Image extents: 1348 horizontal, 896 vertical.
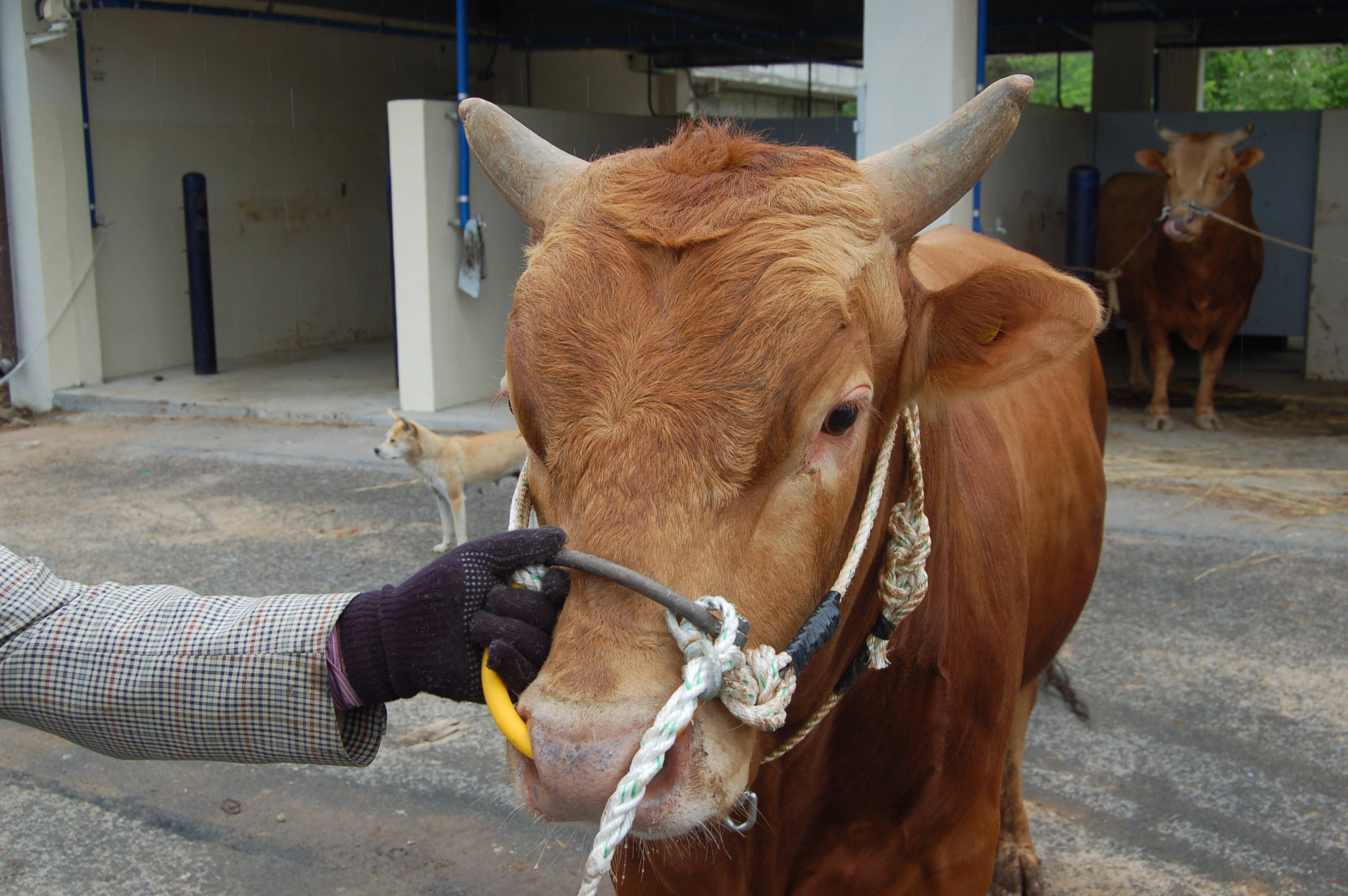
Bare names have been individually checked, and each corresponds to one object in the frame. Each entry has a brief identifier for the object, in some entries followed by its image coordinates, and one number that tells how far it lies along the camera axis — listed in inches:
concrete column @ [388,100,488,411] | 360.5
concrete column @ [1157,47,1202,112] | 729.6
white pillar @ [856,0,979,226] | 295.7
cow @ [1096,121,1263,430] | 351.9
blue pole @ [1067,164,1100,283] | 420.2
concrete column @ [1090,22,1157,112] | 562.3
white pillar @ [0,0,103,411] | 393.4
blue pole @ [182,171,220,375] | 449.7
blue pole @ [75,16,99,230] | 408.5
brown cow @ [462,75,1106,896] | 60.1
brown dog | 258.1
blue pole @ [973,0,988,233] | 304.5
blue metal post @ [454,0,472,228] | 352.2
